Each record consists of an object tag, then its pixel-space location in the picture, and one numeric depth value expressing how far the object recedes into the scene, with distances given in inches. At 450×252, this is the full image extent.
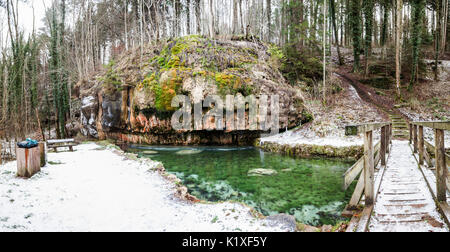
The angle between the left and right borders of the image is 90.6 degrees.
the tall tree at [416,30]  701.9
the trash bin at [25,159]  240.5
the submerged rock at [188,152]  534.5
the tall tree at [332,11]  906.1
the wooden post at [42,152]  290.4
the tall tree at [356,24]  874.8
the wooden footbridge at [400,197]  119.0
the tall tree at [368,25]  845.8
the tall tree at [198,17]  937.2
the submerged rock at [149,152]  541.3
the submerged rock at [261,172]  337.1
